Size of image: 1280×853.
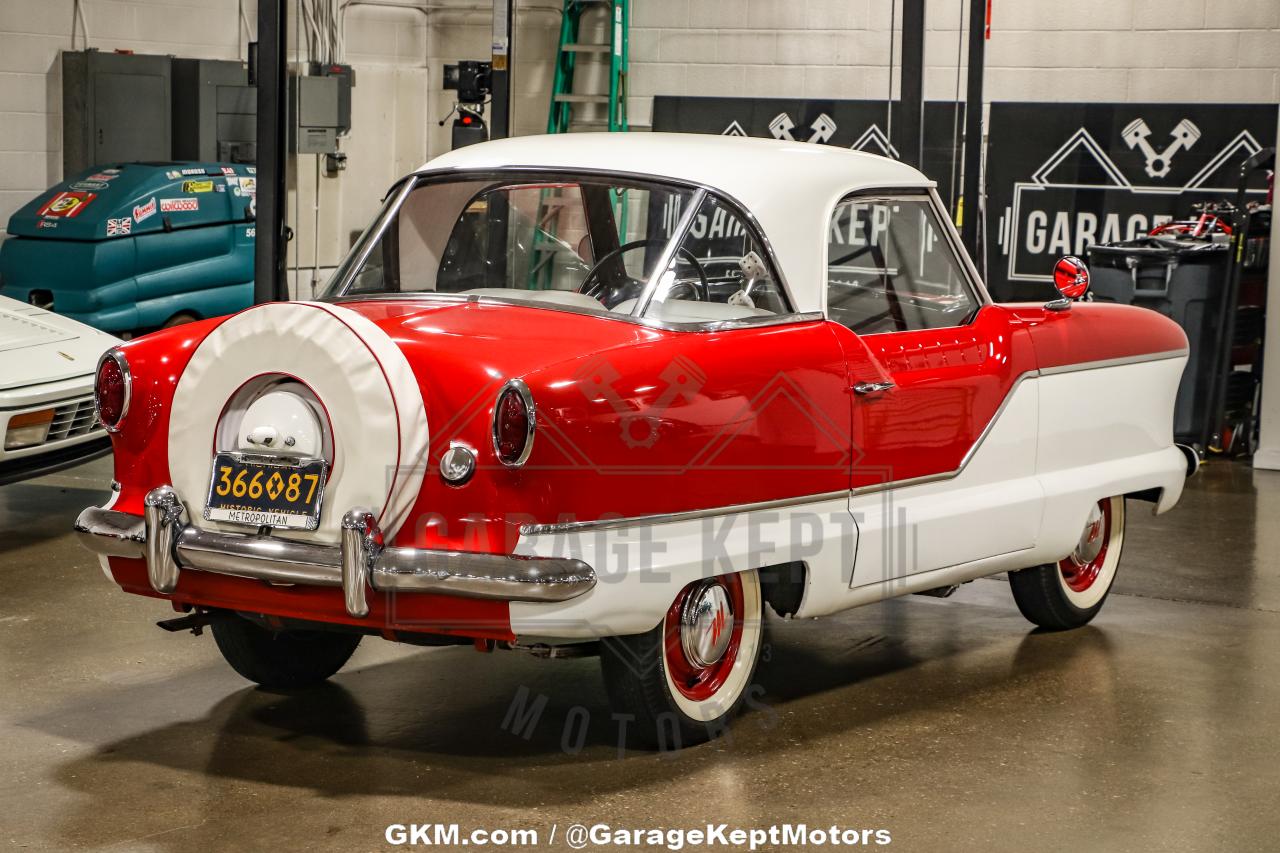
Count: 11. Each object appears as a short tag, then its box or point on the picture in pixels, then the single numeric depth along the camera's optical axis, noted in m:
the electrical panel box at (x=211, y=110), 12.94
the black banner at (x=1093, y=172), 11.80
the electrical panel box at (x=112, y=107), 12.45
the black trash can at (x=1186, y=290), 9.65
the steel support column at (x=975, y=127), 11.41
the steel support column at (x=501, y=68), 10.23
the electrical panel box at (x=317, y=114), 11.95
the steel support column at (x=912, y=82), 9.37
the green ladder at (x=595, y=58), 13.17
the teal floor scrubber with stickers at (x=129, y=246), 11.47
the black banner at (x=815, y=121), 12.41
